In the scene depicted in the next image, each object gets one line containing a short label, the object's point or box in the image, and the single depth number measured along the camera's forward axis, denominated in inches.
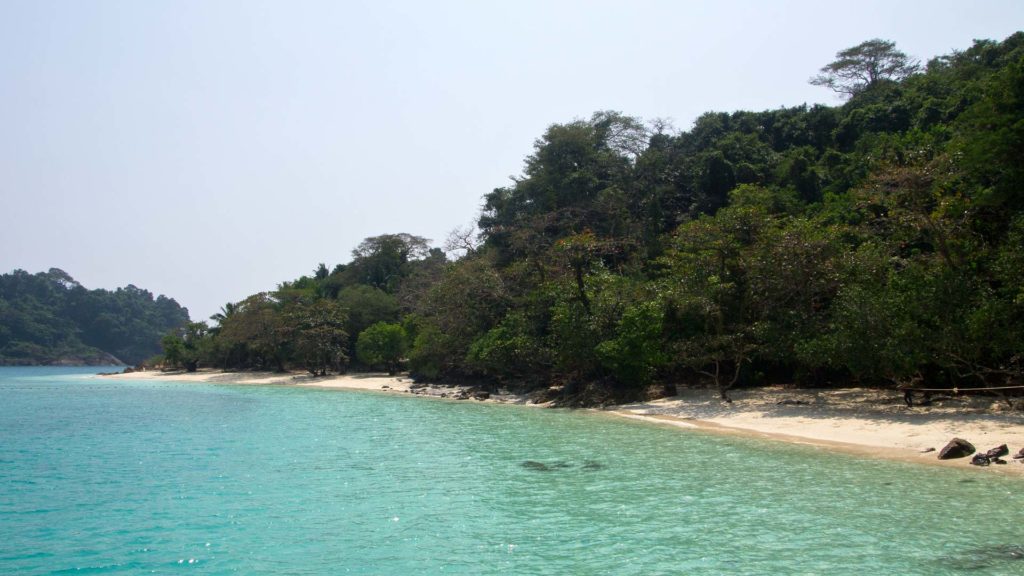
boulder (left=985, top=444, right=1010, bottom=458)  539.7
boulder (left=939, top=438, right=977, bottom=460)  566.9
